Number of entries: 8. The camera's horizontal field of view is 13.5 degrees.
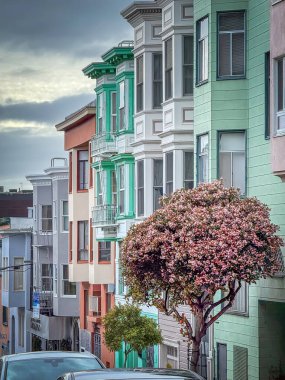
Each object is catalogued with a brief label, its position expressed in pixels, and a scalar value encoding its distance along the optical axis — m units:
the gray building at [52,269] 61.59
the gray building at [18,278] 74.25
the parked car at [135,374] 11.80
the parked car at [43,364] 17.66
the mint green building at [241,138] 30.02
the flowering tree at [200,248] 25.84
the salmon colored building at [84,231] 52.66
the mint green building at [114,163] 43.44
